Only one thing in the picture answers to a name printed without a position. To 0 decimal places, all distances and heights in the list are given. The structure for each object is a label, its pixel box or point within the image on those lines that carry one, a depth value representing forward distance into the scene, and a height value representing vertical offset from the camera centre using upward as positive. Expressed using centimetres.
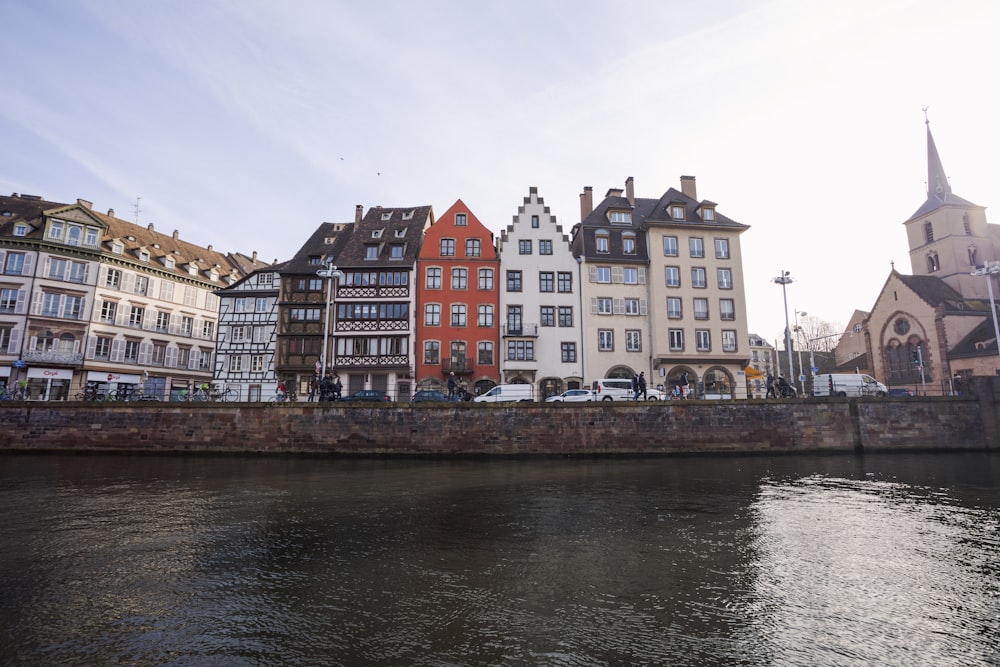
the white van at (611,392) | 3083 +109
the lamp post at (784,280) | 3778 +929
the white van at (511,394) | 2969 +88
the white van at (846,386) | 3070 +160
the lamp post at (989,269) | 3572 +978
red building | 4144 +825
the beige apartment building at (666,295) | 4247 +934
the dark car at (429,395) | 3028 +78
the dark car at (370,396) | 3106 +72
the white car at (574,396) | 2931 +81
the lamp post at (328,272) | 3169 +794
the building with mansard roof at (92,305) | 4347 +886
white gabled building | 4169 +836
